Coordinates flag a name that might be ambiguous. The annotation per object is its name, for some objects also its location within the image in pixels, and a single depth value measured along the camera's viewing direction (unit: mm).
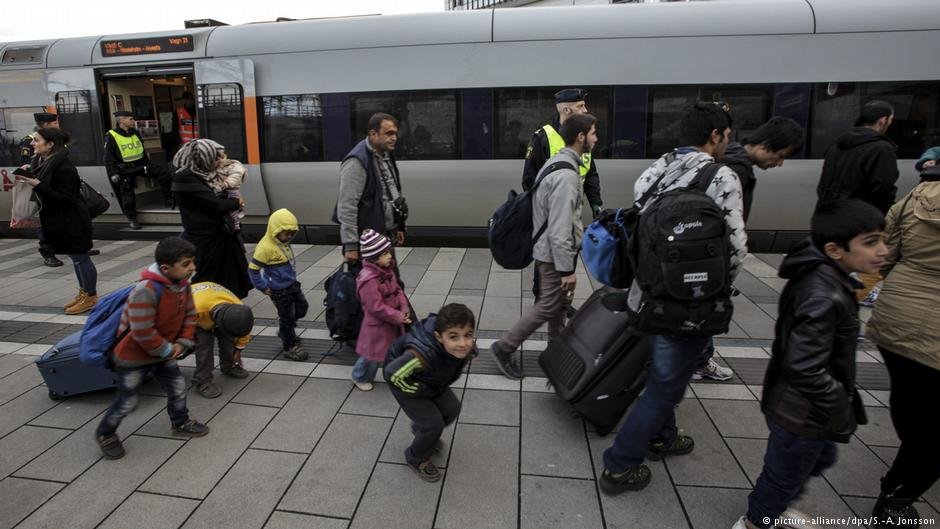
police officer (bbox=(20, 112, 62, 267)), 5934
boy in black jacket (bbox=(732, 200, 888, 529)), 1953
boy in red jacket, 2791
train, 6383
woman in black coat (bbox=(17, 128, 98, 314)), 5055
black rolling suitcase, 2877
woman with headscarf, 3844
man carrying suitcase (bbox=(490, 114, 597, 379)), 3355
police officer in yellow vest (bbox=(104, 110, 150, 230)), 8148
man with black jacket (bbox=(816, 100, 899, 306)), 3820
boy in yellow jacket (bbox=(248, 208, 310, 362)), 3900
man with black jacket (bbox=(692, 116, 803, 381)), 2984
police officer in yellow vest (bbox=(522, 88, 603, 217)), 4254
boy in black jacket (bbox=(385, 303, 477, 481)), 2525
